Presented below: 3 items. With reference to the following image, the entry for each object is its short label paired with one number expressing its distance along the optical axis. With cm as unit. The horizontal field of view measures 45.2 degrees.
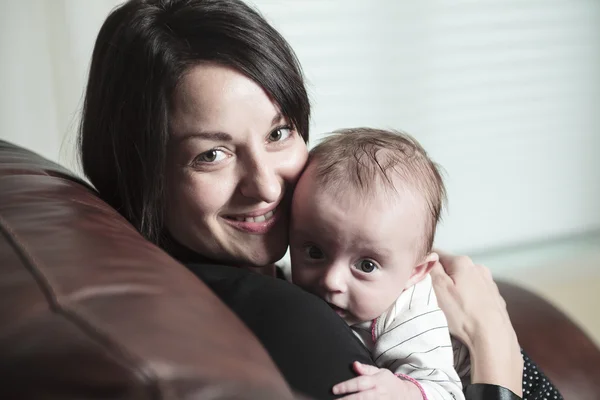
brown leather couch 53
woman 127
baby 124
